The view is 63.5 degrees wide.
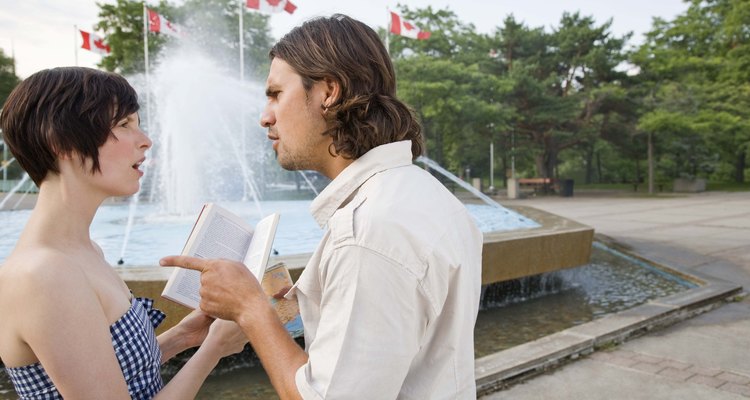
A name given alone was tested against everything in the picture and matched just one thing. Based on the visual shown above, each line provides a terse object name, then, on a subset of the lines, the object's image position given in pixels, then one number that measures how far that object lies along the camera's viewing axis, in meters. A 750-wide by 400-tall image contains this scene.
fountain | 5.75
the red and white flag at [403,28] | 18.75
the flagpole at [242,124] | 19.00
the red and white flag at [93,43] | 23.33
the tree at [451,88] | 25.25
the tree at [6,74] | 31.55
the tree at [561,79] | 29.16
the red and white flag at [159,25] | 20.81
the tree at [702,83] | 27.84
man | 1.10
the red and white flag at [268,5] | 16.55
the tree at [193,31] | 30.91
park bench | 30.27
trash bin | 28.33
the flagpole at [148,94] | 19.66
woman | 1.30
